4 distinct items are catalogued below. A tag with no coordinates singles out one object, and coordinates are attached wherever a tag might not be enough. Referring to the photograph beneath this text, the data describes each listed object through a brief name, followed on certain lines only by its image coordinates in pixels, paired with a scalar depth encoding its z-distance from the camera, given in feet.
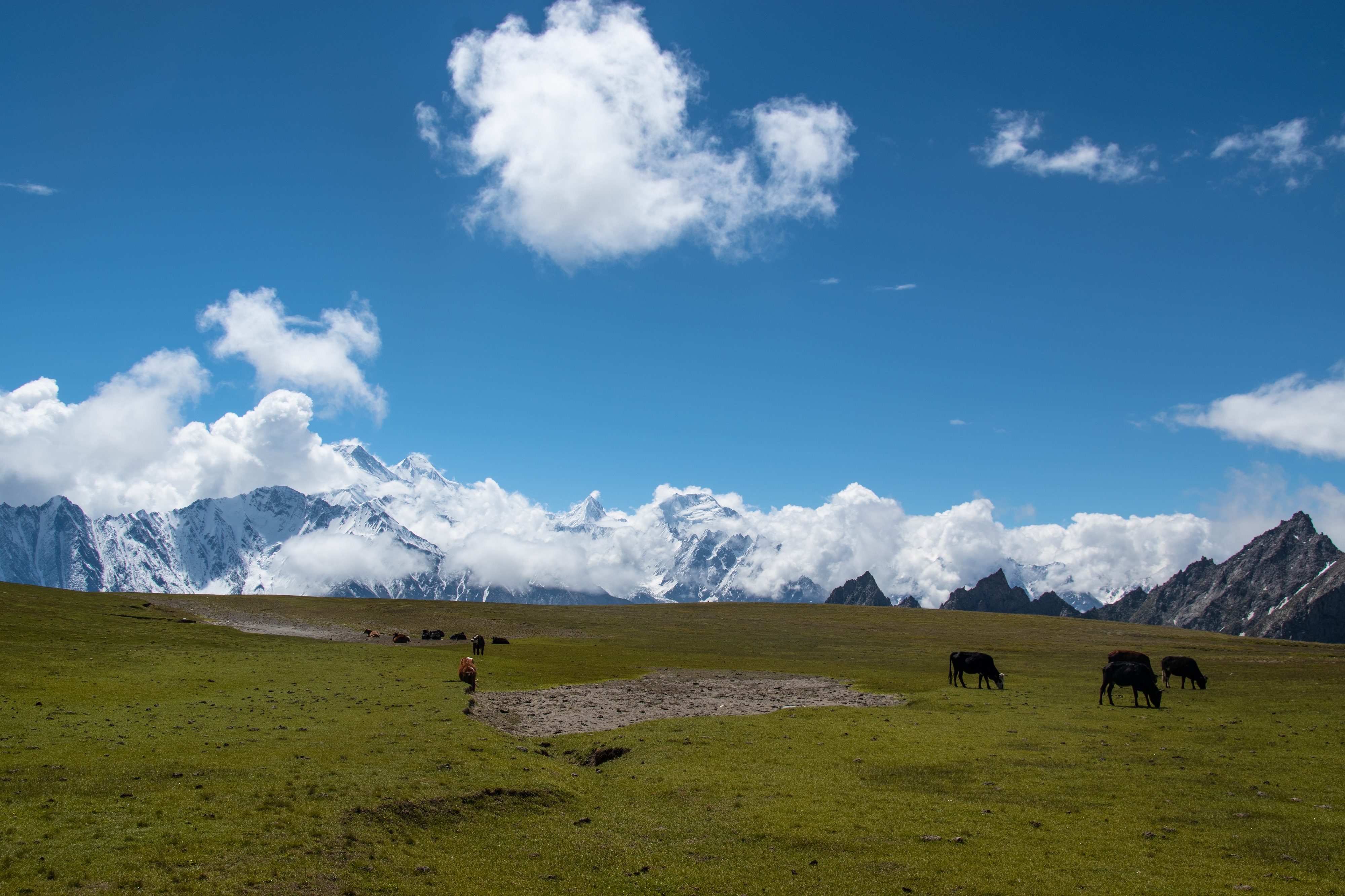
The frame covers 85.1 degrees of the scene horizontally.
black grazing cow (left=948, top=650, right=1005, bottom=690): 160.56
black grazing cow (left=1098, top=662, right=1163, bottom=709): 127.13
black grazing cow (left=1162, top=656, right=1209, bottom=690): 157.58
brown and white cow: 143.23
